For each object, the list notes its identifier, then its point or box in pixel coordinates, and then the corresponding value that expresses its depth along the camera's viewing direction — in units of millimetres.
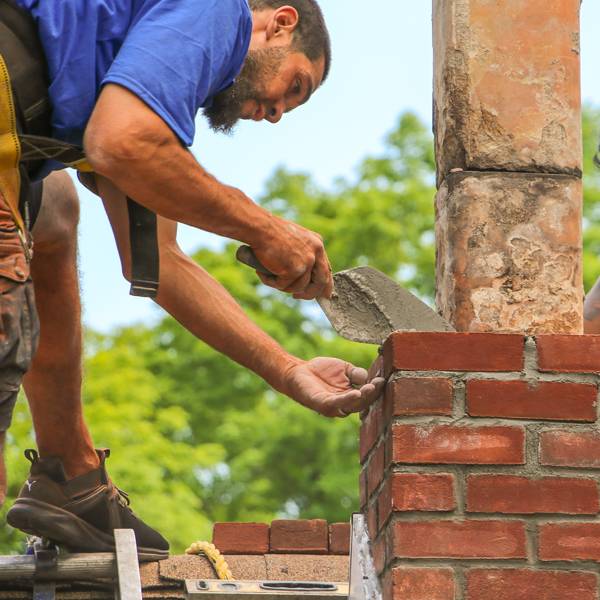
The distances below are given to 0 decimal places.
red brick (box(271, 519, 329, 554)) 9594
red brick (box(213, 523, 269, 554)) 9641
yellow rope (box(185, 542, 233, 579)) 8734
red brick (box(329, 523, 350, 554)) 9508
